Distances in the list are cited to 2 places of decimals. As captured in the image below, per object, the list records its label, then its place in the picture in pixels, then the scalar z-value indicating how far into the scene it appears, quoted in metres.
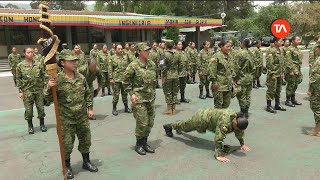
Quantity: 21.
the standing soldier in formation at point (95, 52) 12.26
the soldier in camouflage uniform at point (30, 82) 6.67
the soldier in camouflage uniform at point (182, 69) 9.12
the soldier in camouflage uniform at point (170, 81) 8.35
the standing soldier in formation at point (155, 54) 11.50
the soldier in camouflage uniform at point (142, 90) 5.41
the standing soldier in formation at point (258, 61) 11.83
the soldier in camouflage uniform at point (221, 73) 6.74
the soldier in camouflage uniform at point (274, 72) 8.02
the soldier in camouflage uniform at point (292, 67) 8.52
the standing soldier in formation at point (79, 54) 8.77
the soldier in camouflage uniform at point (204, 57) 11.36
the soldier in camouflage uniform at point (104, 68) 11.23
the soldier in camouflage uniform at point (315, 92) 6.18
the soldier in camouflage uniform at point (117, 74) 8.53
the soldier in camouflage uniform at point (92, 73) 5.40
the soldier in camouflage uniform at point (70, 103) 4.48
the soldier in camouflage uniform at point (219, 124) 5.00
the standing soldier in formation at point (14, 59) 13.99
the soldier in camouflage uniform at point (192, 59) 12.51
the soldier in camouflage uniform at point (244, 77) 7.46
